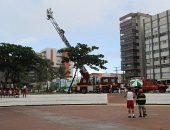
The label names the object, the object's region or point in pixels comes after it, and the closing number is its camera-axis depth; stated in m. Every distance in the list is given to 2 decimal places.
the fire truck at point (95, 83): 59.06
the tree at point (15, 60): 64.56
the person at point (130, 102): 22.69
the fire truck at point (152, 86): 59.04
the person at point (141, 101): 22.80
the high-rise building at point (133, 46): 145.75
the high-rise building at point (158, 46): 128.50
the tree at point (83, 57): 58.59
